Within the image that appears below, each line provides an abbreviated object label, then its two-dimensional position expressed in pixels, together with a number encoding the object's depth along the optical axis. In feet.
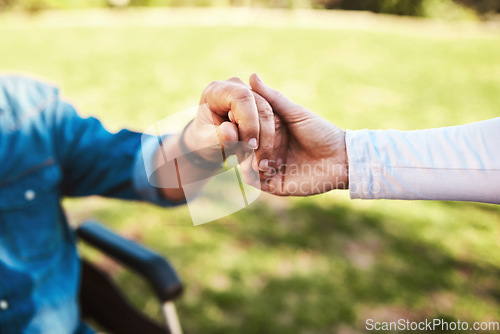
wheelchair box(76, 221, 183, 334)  4.12
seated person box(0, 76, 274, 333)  3.78
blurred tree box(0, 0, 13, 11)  30.60
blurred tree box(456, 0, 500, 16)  26.86
